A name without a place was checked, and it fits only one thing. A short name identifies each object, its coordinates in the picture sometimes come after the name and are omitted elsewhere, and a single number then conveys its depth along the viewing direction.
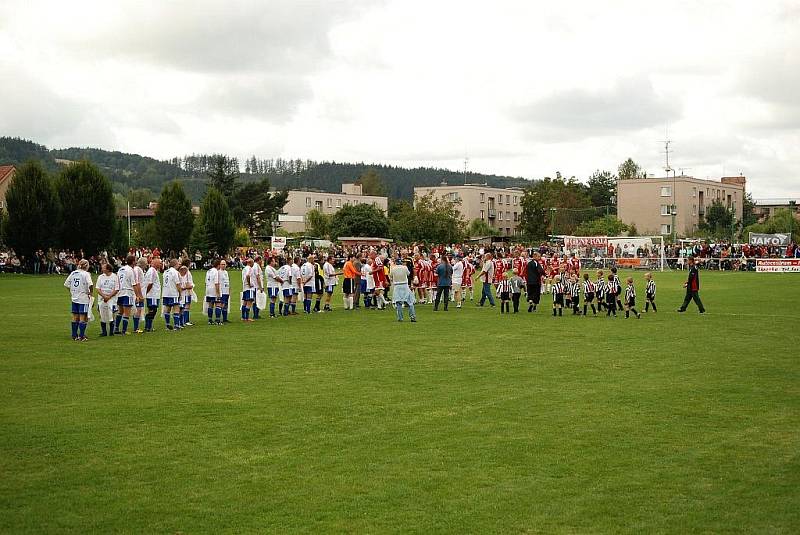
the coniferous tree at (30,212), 56.53
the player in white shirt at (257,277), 24.81
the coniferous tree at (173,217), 71.62
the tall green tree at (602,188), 133.75
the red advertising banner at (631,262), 62.41
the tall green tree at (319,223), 112.41
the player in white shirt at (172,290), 22.14
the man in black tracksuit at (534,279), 26.70
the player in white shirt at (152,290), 21.42
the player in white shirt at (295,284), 27.06
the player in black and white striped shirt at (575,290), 26.19
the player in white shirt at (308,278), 27.64
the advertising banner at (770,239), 65.81
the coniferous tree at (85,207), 60.19
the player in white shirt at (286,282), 26.78
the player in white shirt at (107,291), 20.09
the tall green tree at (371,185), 163.12
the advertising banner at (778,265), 57.25
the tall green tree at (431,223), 88.06
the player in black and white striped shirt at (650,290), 26.24
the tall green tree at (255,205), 108.12
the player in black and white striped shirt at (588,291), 26.19
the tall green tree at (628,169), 142.75
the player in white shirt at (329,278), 29.22
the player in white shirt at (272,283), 26.63
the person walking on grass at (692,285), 26.47
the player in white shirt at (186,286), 22.39
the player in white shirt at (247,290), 24.73
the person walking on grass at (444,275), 27.45
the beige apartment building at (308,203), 129.27
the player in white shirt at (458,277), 29.48
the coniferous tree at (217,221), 72.62
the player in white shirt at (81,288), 19.45
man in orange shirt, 28.94
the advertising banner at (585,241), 63.42
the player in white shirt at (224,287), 23.57
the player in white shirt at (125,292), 20.44
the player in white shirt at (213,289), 23.48
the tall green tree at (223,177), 105.25
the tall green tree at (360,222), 98.19
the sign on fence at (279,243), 68.93
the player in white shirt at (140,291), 21.00
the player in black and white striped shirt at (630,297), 24.83
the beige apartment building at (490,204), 134.25
